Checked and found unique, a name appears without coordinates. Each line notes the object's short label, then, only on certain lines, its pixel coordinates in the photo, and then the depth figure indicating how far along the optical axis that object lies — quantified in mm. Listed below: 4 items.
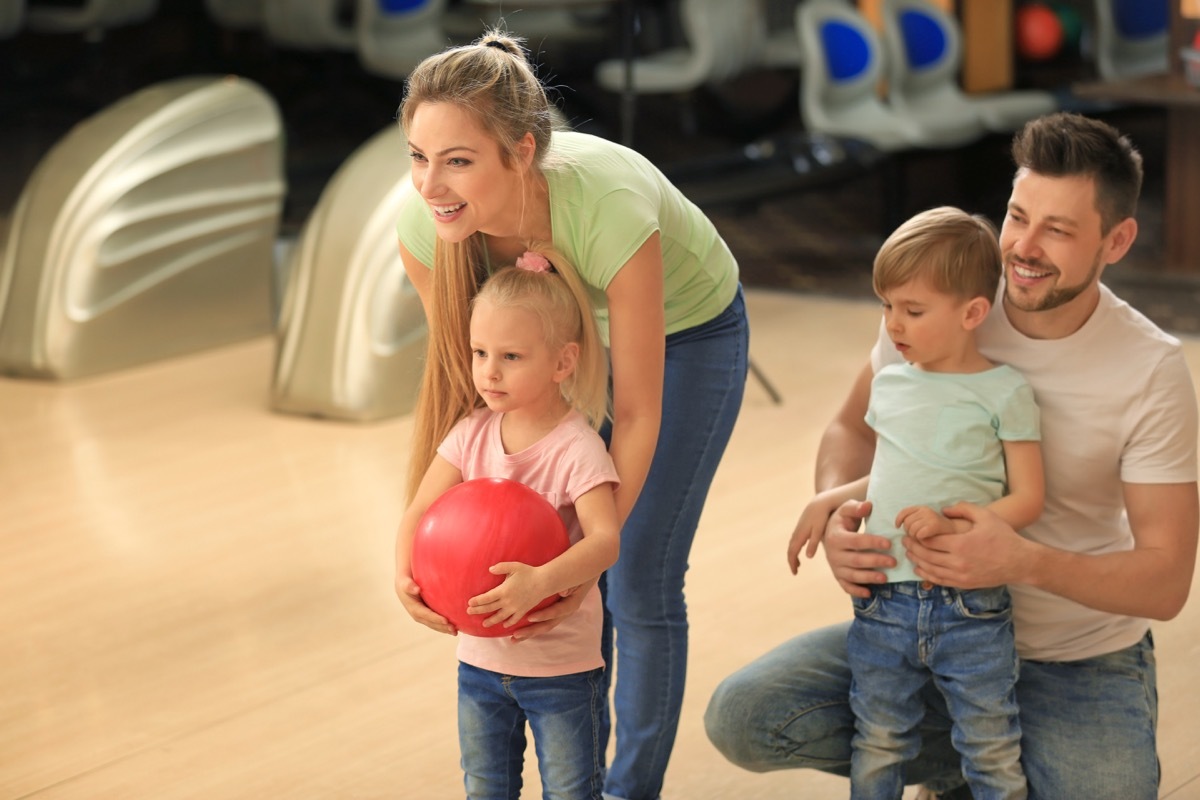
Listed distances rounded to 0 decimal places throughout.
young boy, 3837
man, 3840
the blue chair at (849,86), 13055
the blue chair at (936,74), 13697
